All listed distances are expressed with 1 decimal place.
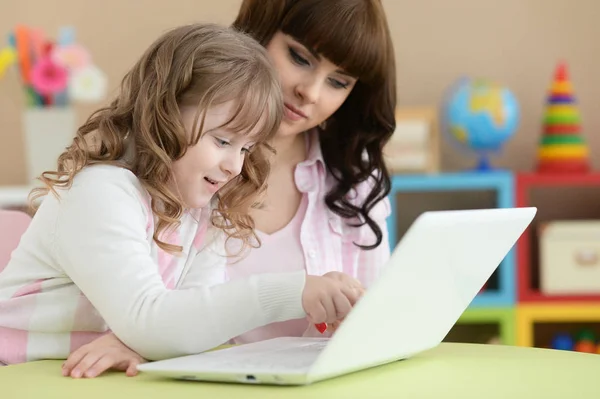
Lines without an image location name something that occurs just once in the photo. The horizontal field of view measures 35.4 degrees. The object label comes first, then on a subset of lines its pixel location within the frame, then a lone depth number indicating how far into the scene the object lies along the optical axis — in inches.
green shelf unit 108.3
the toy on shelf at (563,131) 111.2
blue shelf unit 108.0
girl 37.5
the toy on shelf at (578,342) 111.6
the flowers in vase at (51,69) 105.4
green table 31.2
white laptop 30.9
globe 109.1
